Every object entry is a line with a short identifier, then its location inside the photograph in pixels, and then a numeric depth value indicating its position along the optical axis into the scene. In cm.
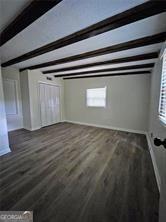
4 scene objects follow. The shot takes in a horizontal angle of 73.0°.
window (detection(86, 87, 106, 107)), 497
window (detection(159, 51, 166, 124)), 179
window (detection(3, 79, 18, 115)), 428
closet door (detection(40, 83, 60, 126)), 502
